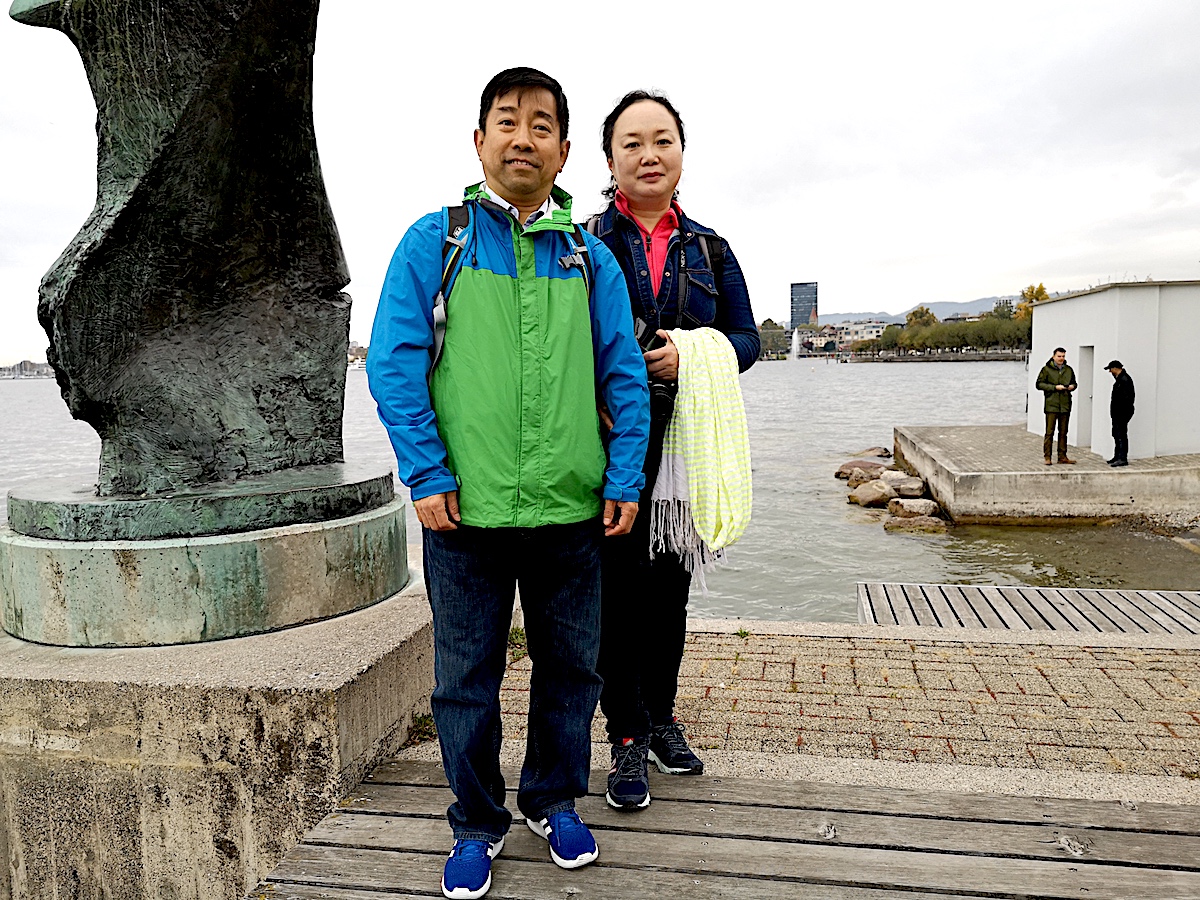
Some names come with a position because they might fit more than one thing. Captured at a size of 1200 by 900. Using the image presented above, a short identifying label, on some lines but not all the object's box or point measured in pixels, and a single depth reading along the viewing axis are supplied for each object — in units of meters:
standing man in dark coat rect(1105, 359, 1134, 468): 15.30
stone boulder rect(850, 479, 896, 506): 18.25
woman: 2.81
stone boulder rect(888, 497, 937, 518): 16.17
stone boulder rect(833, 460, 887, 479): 22.47
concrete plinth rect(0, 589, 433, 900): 2.89
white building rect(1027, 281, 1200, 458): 15.91
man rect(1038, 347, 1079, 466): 16.17
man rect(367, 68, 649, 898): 2.32
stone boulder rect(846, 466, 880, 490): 21.00
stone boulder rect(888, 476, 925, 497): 18.16
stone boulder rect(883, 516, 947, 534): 15.41
